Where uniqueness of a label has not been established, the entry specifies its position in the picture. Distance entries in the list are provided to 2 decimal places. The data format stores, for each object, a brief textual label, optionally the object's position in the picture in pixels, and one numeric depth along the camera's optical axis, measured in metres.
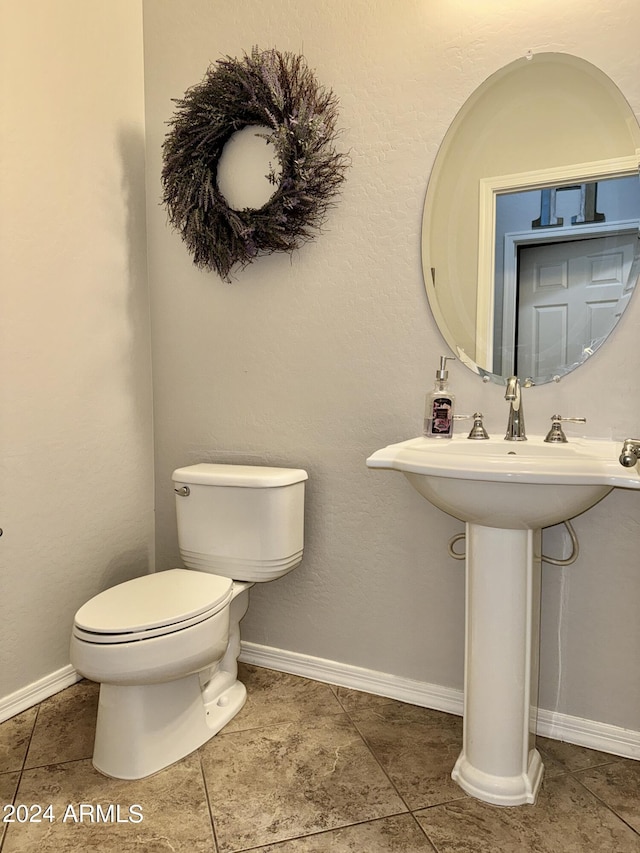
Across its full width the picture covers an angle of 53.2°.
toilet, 1.54
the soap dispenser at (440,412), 1.74
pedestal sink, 1.35
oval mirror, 1.62
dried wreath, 1.94
